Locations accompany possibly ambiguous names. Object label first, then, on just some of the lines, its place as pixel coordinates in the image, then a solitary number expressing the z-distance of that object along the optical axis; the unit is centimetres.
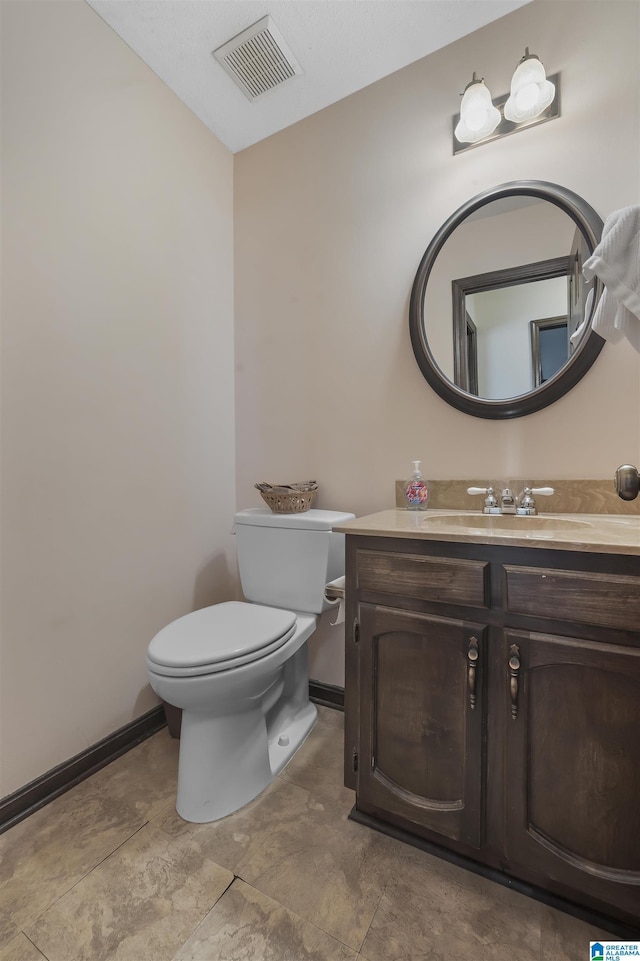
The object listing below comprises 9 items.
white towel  97
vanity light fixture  129
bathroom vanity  82
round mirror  130
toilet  110
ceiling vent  147
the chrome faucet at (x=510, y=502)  128
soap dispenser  146
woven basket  157
